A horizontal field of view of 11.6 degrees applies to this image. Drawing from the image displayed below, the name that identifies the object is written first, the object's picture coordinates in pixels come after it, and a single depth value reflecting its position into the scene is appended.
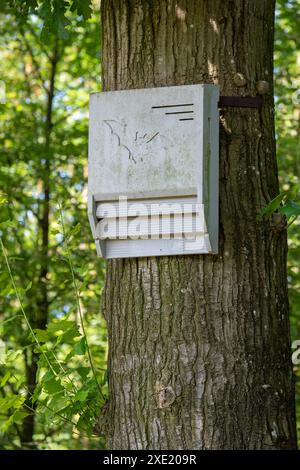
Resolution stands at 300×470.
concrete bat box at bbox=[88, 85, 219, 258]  4.87
